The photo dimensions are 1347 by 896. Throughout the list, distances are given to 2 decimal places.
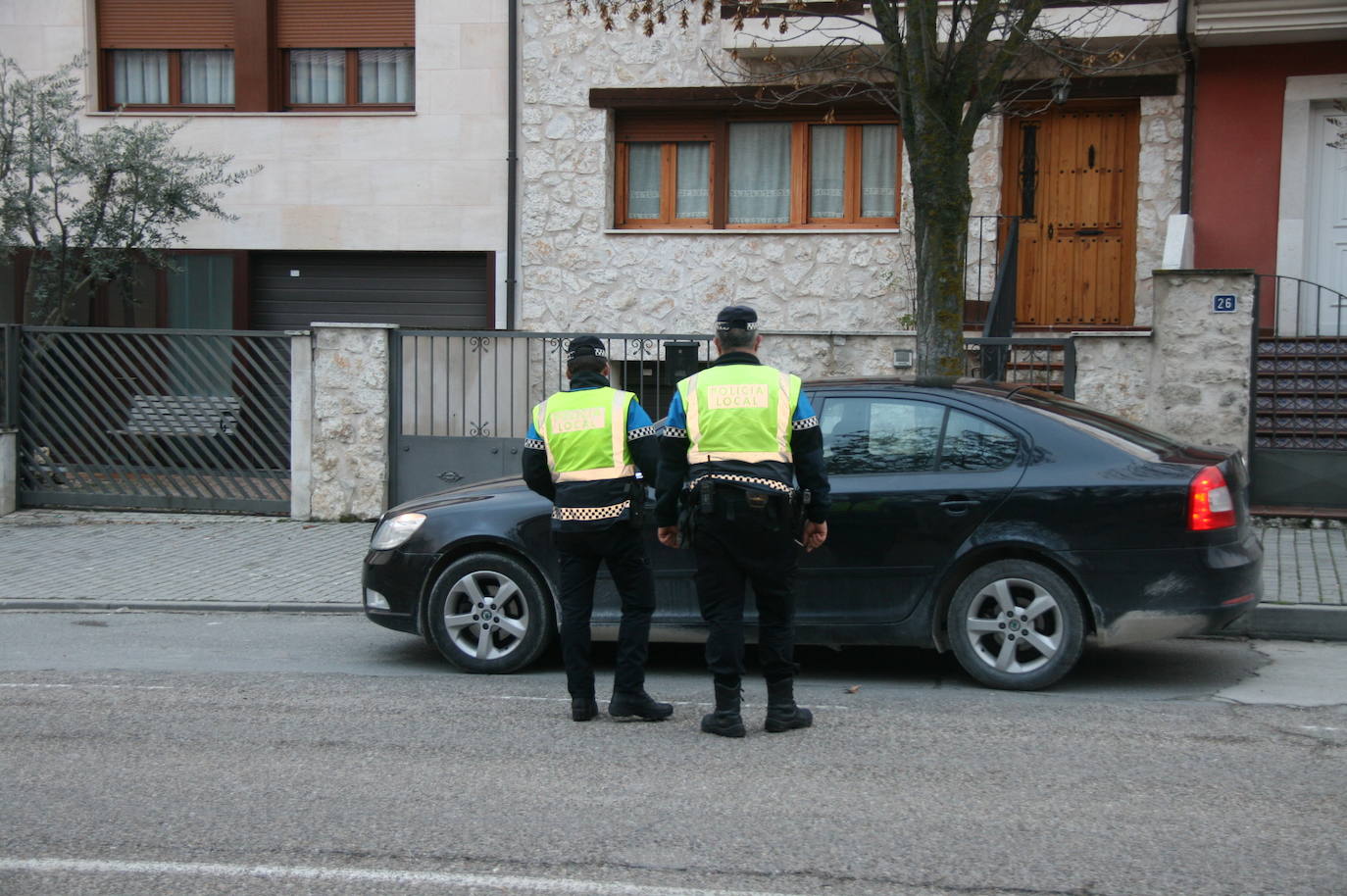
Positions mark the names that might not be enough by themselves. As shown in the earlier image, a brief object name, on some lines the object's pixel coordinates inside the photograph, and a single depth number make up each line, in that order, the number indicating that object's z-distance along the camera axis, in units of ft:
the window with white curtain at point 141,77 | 55.62
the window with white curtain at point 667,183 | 52.37
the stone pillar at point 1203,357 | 37.86
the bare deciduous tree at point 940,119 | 30.91
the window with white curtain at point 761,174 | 51.85
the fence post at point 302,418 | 43.50
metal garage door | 53.67
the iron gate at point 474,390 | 42.52
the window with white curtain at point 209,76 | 55.21
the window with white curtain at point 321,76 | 54.75
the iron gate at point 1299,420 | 37.93
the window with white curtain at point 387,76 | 54.29
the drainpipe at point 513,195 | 51.80
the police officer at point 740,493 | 19.45
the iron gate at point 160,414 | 44.21
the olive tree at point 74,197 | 47.65
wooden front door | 49.32
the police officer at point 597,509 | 20.77
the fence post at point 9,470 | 45.46
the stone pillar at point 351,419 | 43.19
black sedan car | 22.06
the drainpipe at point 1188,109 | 46.80
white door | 46.62
